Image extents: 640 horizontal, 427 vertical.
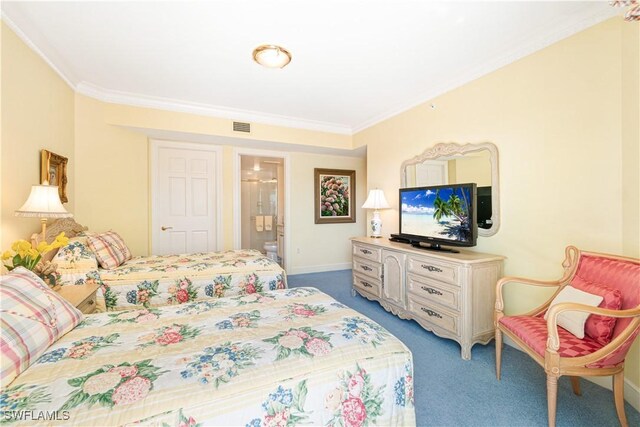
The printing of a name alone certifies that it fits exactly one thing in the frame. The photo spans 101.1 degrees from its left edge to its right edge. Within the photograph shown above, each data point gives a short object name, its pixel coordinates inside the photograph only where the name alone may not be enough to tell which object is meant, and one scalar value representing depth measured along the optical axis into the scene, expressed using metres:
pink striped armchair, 1.43
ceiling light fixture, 2.32
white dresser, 2.22
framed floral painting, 5.10
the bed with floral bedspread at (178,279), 2.34
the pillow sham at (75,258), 2.21
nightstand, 1.85
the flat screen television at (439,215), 2.41
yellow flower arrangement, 1.70
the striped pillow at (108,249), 2.51
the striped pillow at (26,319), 1.00
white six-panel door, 3.93
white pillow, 1.57
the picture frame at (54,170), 2.34
